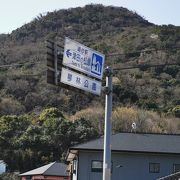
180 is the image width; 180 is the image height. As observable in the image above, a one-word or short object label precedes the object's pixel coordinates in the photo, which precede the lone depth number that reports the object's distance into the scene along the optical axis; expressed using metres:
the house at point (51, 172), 52.41
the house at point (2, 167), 55.73
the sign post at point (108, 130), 17.61
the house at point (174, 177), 21.80
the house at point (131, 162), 37.88
